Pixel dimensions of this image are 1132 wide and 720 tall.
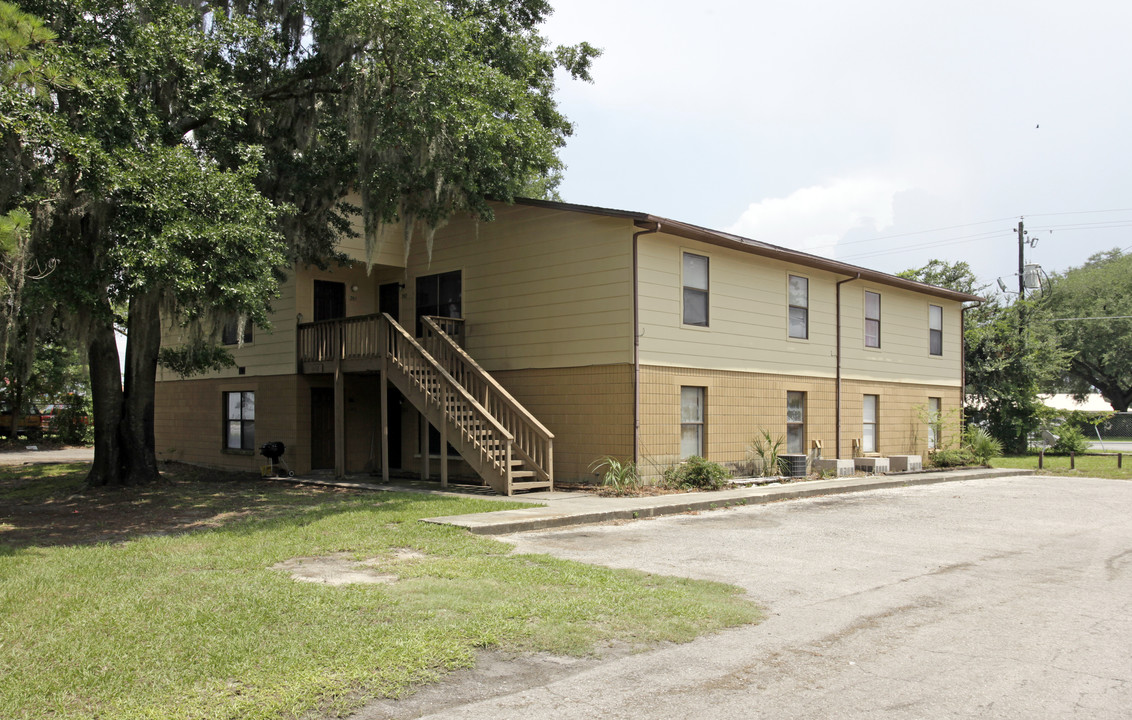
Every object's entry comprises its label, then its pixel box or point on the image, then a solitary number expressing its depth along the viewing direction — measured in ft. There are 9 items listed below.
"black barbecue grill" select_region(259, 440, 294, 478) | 64.03
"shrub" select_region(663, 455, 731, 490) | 51.65
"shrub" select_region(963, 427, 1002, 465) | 77.05
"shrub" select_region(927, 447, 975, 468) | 74.90
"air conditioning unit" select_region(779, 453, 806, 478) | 60.34
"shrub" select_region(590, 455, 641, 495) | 49.52
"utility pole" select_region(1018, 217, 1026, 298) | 113.11
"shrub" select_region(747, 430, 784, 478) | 59.57
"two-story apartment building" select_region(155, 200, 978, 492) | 52.26
